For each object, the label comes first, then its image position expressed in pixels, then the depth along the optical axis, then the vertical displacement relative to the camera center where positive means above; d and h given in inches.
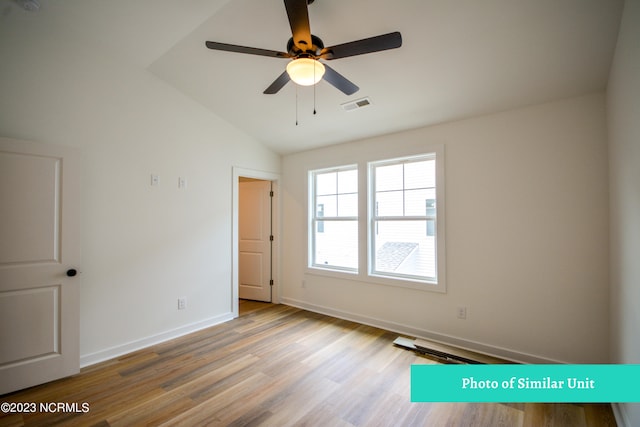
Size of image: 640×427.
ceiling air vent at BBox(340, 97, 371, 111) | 118.7 +50.1
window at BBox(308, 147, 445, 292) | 130.0 -2.6
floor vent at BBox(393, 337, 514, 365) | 105.3 -54.4
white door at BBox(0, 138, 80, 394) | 87.4 -15.3
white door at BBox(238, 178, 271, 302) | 186.5 -15.6
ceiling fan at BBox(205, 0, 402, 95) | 62.9 +41.4
